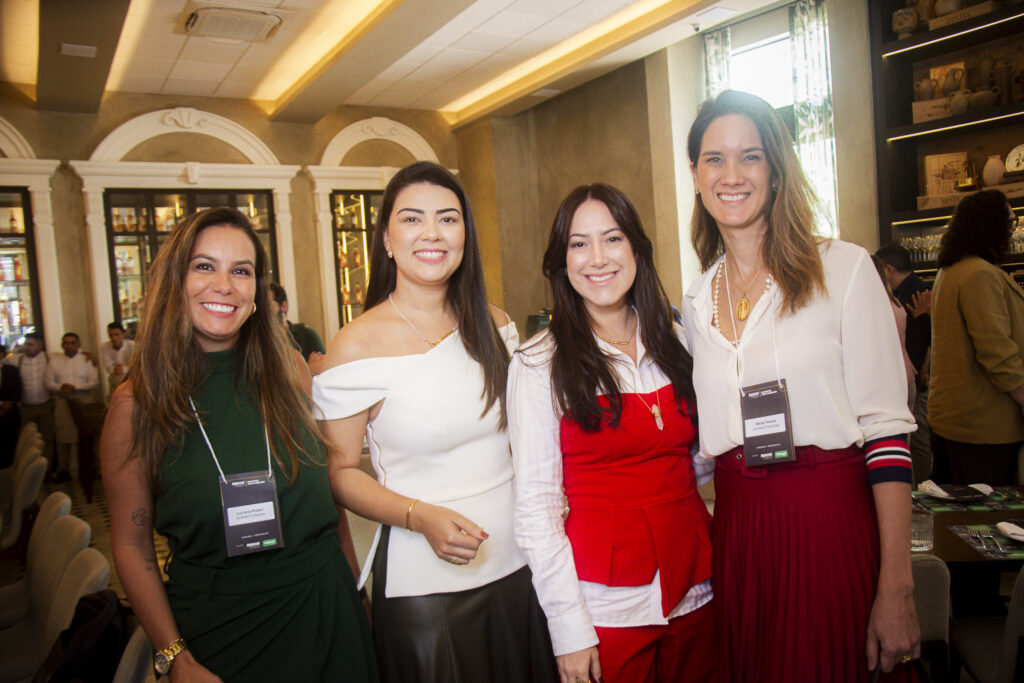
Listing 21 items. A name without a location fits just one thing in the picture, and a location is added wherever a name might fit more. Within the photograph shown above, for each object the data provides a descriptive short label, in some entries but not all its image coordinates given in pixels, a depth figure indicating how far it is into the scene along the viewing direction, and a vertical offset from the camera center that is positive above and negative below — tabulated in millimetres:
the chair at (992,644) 1795 -1093
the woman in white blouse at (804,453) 1364 -320
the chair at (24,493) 3613 -758
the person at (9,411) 6785 -618
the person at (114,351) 7730 -111
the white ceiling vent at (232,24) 6094 +2765
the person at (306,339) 6121 -111
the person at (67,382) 7637 -409
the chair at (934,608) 1834 -865
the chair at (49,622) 2027 -906
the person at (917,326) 4137 -263
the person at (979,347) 3201 -309
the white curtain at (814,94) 6141 +1753
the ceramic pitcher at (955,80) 5047 +1441
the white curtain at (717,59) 7121 +2434
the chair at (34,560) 2729 -835
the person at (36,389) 7535 -457
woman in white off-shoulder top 1544 -336
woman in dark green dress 1394 -325
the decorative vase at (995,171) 4789 +732
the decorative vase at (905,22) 5113 +1909
